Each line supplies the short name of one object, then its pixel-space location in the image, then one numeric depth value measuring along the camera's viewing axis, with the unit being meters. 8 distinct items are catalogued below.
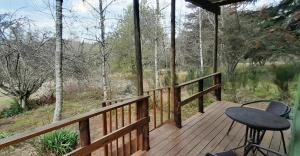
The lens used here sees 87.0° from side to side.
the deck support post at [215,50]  3.61
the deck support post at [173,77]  2.47
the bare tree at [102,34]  5.71
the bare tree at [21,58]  5.16
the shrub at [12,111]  5.96
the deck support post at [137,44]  1.92
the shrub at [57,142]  3.13
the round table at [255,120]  1.60
